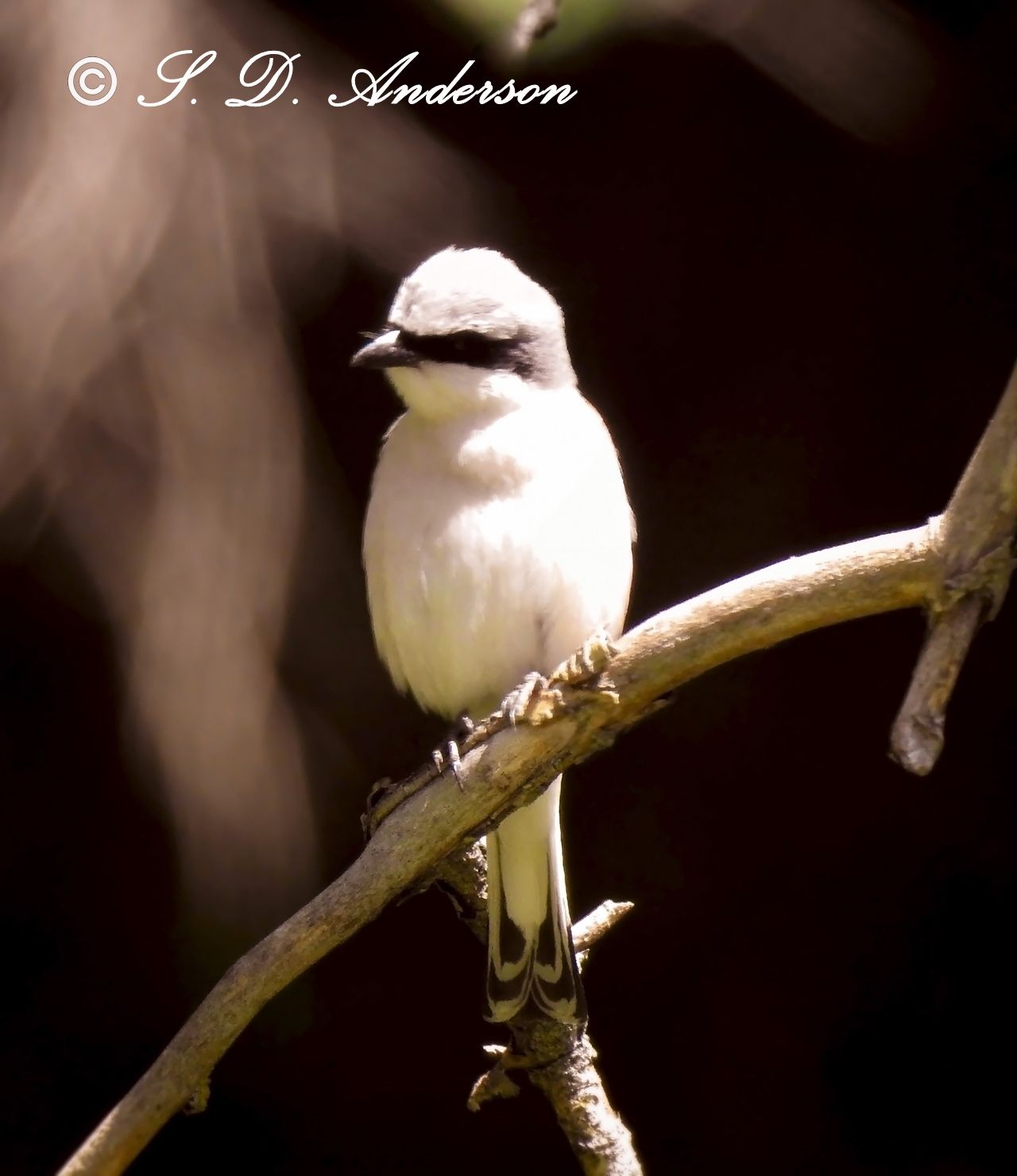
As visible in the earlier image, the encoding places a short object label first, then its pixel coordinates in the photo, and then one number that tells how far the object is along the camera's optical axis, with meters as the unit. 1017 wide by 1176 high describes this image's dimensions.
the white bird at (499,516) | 4.44
